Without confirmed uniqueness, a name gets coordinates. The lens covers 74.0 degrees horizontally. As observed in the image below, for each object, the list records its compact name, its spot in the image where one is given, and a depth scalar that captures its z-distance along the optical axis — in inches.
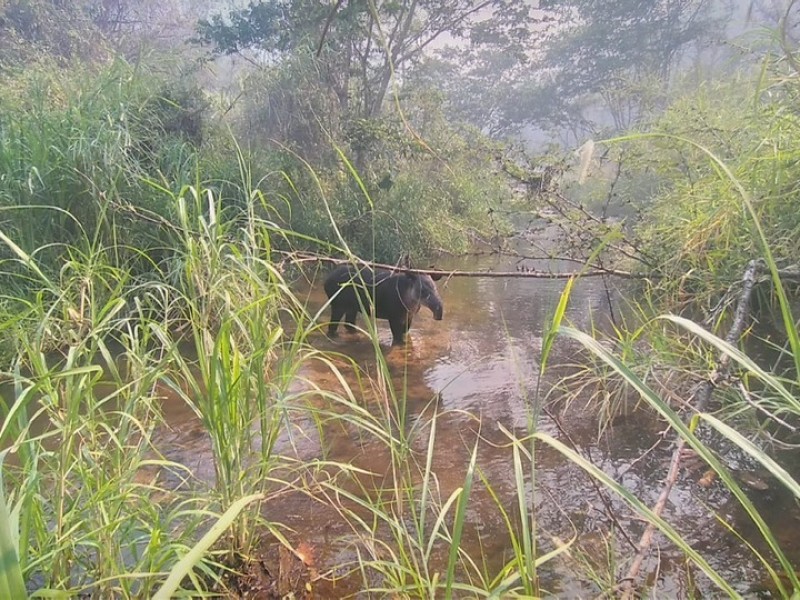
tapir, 196.1
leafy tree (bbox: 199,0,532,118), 408.2
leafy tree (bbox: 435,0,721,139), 754.8
